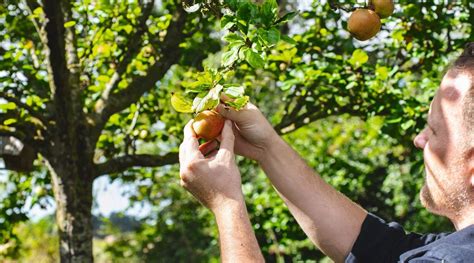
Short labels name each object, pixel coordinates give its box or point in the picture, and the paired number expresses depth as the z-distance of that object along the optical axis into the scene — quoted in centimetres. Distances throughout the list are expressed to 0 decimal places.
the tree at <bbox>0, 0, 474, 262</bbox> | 382
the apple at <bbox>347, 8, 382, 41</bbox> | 227
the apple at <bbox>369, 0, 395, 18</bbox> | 227
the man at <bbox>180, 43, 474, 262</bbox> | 158
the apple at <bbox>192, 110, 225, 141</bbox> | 175
